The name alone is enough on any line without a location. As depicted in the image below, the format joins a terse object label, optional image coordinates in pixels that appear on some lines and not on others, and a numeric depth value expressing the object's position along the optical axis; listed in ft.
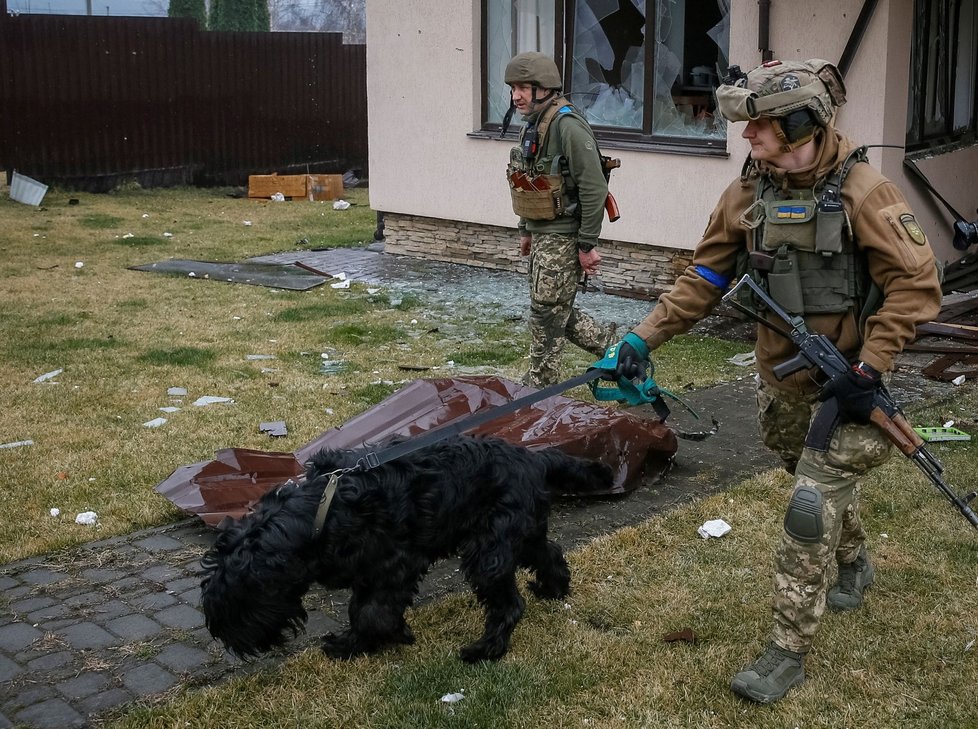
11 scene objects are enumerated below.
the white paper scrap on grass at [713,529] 17.65
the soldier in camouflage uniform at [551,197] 22.95
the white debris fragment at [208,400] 24.47
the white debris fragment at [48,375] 26.24
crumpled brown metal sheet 18.40
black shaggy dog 12.76
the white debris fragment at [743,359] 27.53
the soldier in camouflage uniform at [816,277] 12.21
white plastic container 55.72
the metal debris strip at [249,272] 37.65
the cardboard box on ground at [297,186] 60.49
